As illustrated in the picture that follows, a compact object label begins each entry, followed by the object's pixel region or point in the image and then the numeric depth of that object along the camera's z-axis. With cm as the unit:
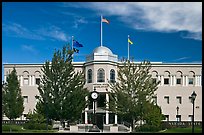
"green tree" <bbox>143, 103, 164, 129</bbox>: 3456
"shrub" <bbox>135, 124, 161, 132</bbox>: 3472
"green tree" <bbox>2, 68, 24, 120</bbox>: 4353
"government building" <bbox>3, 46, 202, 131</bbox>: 5309
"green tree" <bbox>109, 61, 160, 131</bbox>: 3369
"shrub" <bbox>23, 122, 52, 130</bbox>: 3522
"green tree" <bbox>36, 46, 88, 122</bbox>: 3575
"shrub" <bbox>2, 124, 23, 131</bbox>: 3209
